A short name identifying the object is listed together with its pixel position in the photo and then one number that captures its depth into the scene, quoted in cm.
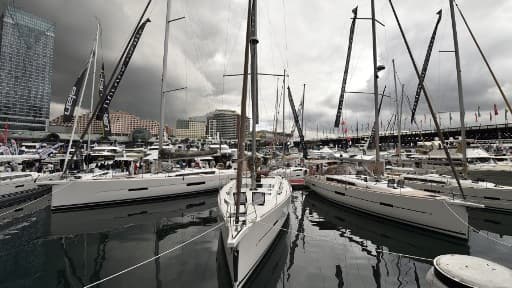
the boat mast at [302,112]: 4162
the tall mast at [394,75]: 3009
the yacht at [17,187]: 1609
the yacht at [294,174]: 2508
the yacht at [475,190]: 1388
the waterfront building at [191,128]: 17534
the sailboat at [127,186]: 1453
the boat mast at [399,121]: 3126
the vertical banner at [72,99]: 1656
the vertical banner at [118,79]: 1739
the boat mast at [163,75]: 1889
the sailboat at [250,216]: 584
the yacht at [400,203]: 1021
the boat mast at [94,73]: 2009
